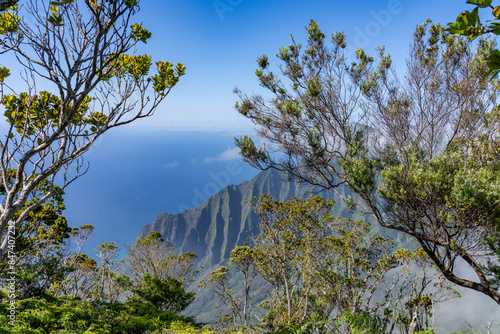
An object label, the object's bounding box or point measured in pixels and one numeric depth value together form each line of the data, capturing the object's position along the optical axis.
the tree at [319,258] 11.42
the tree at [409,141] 4.50
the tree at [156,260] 15.24
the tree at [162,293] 12.36
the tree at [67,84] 3.20
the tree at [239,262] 13.60
